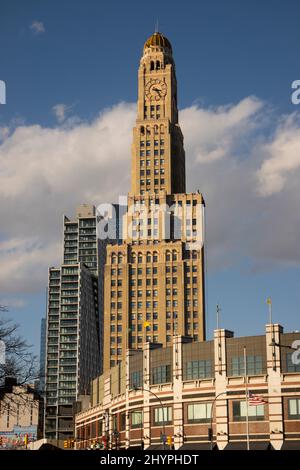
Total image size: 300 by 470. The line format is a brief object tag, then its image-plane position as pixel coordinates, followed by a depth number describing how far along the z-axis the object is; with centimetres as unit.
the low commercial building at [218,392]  8988
